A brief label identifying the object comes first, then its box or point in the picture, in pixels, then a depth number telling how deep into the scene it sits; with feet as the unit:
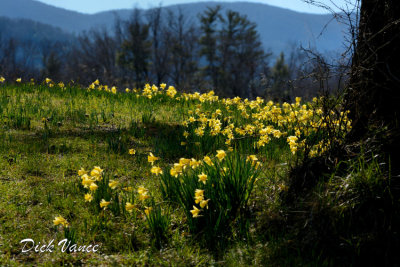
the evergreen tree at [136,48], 297.12
